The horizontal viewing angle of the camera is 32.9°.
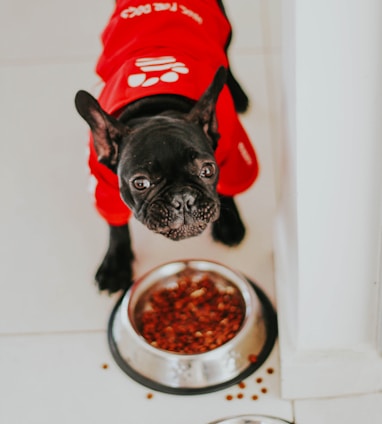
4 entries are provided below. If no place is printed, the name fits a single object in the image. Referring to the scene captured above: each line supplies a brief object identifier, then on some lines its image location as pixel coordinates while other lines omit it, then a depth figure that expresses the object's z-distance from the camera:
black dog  1.15
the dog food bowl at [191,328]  1.28
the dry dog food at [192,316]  1.33
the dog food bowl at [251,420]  1.22
